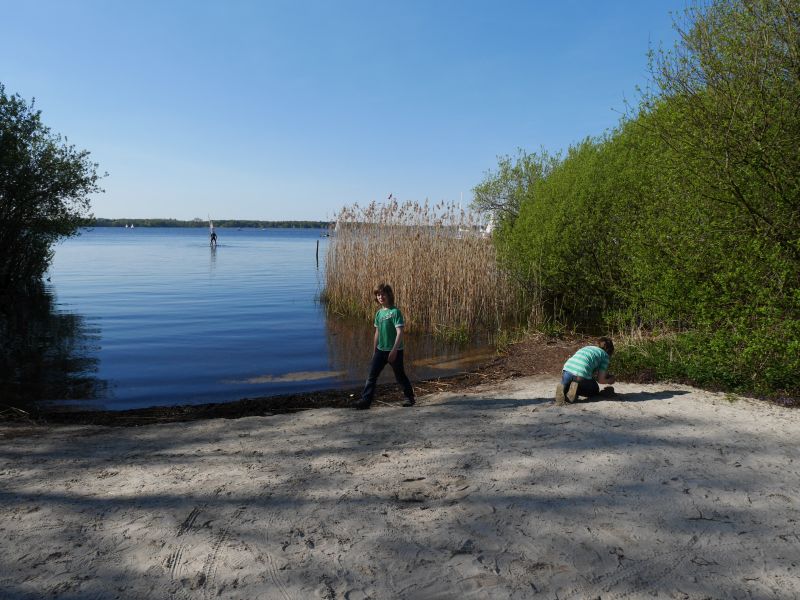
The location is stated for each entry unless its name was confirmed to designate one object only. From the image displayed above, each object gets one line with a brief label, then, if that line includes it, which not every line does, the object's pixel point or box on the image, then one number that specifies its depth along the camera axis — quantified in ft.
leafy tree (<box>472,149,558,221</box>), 79.07
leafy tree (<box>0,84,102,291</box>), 59.52
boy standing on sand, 23.39
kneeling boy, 22.94
